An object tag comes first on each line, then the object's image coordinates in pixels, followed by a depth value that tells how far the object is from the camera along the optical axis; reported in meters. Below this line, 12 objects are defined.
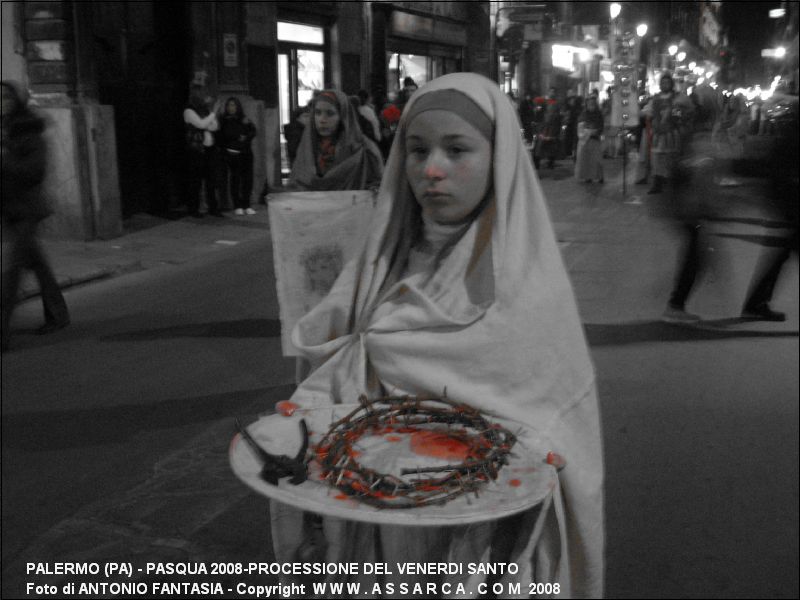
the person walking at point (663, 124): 14.80
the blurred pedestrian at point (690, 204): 7.20
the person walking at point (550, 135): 22.73
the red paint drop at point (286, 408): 1.84
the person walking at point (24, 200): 7.07
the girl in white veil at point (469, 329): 1.84
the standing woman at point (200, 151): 13.46
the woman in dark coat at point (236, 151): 13.81
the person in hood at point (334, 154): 5.17
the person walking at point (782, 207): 6.98
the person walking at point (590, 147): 19.33
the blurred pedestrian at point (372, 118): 13.50
